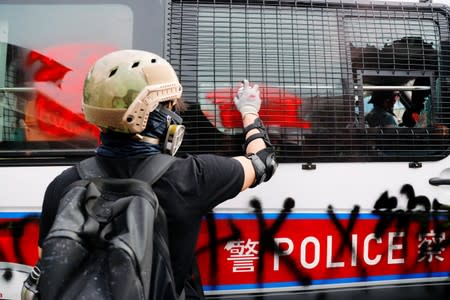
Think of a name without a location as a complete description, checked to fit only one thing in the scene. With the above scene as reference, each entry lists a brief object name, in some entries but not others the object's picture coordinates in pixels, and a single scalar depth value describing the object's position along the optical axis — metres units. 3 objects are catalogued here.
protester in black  1.29
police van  1.98
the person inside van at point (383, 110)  2.20
